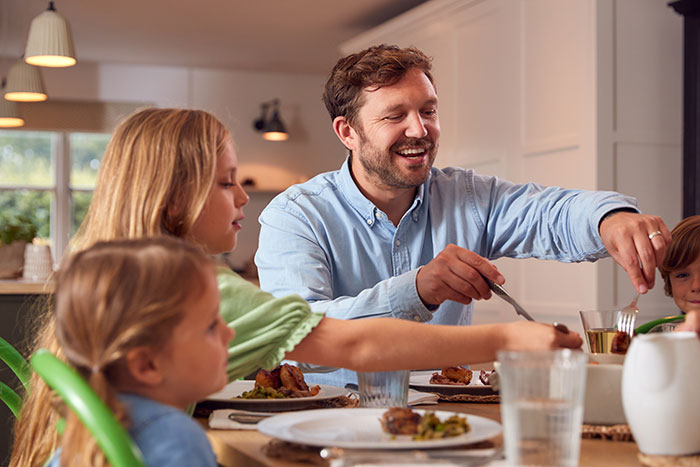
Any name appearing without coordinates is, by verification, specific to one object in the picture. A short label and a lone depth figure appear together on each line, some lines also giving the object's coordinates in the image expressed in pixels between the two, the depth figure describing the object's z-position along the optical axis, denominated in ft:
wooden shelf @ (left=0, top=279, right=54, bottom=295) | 11.98
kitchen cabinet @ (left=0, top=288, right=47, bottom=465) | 11.87
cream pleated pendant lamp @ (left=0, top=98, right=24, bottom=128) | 17.44
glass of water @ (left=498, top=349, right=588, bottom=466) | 2.47
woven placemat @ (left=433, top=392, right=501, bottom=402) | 4.21
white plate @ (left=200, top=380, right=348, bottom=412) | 3.92
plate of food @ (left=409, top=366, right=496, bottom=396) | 4.33
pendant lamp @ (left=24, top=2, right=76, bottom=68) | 12.53
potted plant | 14.33
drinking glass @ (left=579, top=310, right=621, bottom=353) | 3.87
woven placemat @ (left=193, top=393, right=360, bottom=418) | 3.99
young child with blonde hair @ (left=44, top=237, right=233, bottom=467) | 2.65
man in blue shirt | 5.83
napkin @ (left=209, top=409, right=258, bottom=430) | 3.47
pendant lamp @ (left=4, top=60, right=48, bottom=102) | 15.35
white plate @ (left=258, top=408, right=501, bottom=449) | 2.80
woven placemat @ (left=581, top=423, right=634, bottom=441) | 3.19
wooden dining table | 2.85
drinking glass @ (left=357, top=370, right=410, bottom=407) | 3.72
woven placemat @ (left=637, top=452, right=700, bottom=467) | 2.71
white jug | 2.75
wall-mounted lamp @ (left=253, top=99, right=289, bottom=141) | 25.09
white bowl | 3.18
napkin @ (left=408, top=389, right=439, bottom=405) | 4.08
